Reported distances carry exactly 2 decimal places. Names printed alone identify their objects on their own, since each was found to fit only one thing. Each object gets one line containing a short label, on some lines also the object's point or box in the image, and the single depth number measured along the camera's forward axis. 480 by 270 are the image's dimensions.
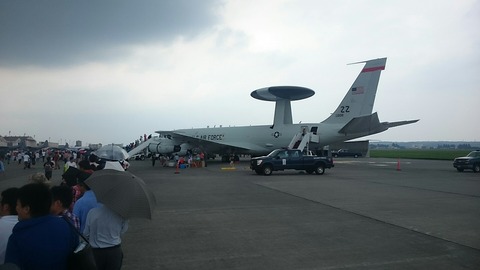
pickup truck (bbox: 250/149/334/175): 23.06
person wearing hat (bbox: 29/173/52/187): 5.30
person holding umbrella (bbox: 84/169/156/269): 3.76
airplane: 30.80
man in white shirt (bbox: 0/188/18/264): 3.00
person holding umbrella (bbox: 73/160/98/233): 4.51
